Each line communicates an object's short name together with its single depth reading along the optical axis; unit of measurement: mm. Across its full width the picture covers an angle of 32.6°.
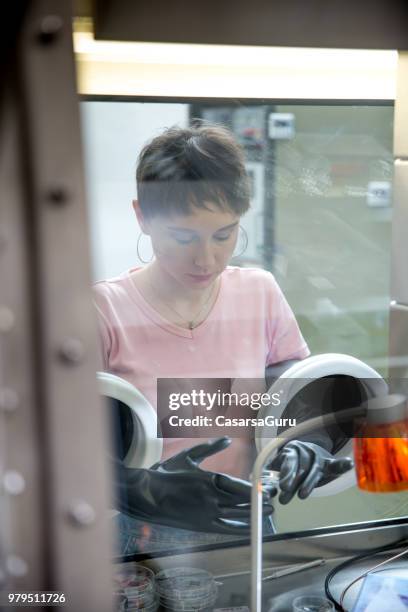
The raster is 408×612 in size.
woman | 1562
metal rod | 1341
